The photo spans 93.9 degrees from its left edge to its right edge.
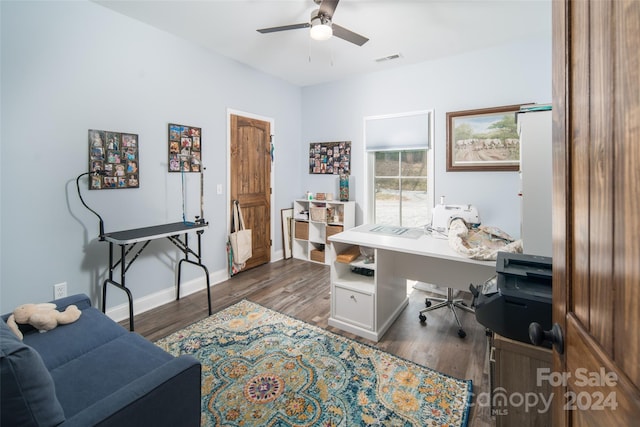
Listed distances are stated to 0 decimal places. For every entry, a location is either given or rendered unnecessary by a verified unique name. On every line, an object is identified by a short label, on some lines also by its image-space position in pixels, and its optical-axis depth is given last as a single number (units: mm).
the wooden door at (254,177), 3965
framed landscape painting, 3336
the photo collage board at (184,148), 3207
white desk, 2430
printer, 1245
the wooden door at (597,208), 460
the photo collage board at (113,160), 2605
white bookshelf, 4379
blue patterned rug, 1671
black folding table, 2410
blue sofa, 896
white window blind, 3881
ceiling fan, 2263
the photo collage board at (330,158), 4527
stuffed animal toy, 1635
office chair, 2783
